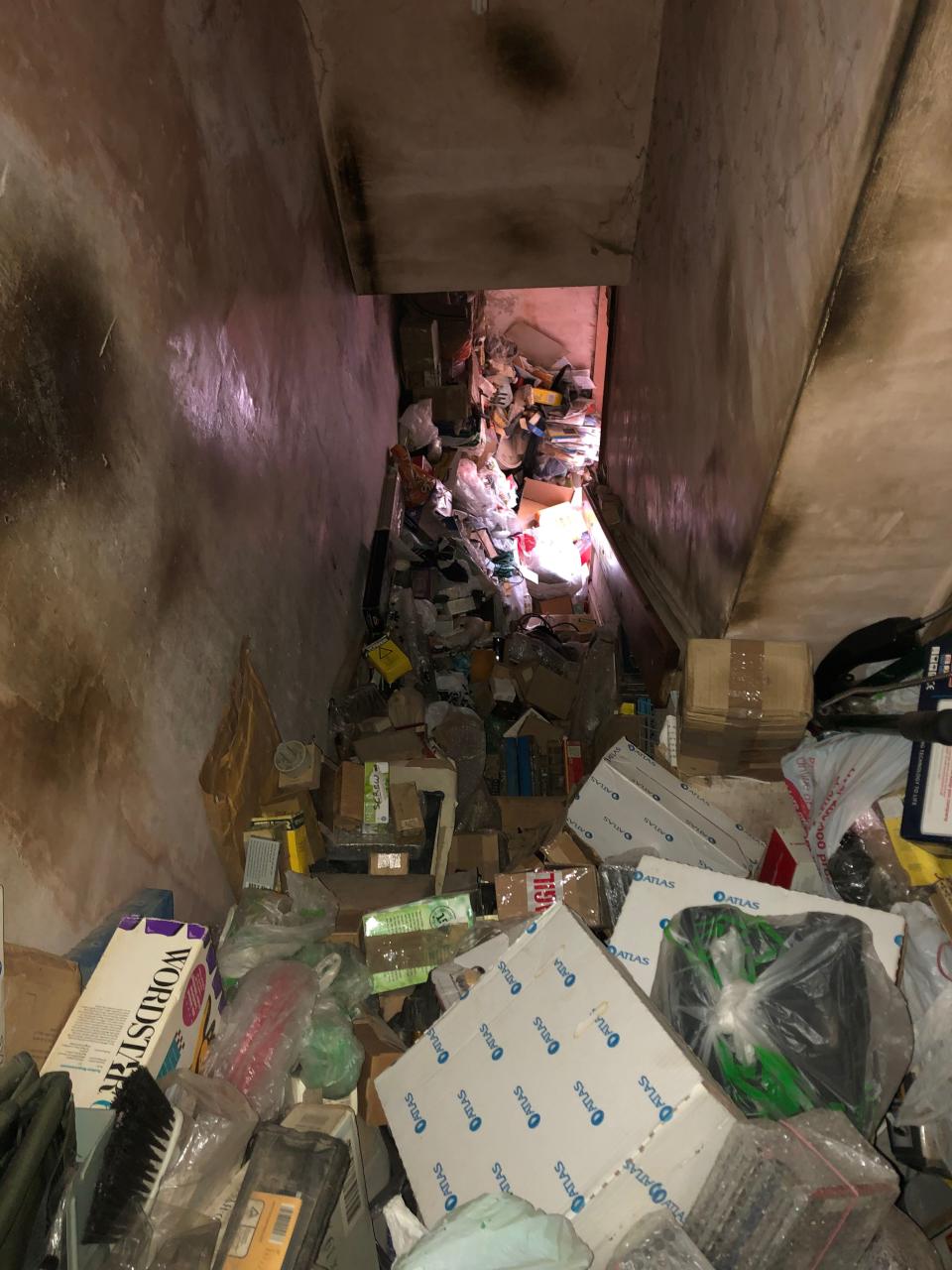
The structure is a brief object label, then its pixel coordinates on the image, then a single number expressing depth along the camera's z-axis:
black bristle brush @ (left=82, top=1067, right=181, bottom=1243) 1.18
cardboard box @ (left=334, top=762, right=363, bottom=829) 2.60
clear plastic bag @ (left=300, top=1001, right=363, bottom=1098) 1.68
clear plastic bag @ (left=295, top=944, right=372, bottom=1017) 1.90
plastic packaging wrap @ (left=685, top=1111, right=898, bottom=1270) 1.16
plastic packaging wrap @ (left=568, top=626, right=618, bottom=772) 3.53
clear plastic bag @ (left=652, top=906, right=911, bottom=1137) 1.36
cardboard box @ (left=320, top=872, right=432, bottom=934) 2.20
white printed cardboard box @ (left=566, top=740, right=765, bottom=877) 2.29
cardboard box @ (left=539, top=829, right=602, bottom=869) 2.37
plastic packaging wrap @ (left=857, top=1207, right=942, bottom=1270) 1.28
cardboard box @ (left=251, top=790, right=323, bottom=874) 2.26
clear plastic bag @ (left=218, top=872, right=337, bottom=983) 1.83
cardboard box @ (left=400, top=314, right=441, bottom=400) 5.34
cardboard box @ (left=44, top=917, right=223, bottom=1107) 1.34
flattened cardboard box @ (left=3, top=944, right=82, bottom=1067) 1.25
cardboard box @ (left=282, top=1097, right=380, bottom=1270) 1.37
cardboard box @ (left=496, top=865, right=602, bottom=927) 2.11
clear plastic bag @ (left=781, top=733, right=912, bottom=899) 2.03
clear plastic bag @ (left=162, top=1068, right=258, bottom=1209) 1.31
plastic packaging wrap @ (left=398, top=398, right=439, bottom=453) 5.38
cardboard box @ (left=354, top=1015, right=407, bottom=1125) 1.78
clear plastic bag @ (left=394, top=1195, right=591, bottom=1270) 1.15
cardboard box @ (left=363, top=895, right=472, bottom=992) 2.04
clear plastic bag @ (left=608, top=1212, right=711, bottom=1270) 1.19
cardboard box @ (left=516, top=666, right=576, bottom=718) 3.92
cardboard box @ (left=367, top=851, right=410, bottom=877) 2.42
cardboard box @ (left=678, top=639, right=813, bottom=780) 2.17
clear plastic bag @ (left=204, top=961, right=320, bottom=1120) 1.57
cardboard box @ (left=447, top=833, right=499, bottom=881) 2.75
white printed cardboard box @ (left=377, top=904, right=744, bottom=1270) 1.26
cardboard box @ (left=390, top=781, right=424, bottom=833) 2.58
